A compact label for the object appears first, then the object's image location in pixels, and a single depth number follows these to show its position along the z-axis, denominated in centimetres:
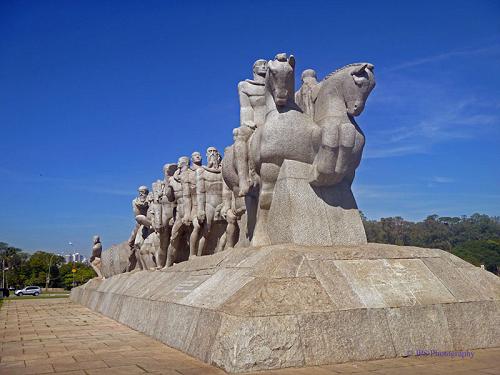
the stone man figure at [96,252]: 2394
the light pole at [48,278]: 6561
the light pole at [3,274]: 6894
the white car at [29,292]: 4781
